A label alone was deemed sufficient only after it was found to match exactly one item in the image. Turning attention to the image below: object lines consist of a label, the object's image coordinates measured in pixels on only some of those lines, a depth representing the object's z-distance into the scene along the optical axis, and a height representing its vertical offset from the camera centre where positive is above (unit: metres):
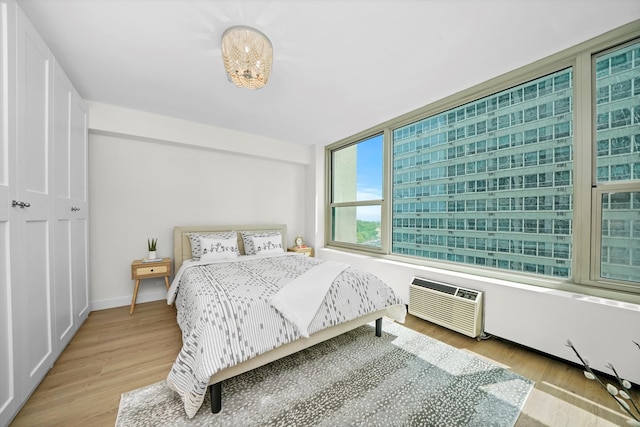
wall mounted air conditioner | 2.40 -0.93
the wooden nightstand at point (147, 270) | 2.98 -0.71
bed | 1.58 -0.75
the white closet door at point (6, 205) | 1.42 +0.02
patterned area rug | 1.55 -1.22
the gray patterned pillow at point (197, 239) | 3.30 -0.37
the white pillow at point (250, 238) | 3.68 -0.40
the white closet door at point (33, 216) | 1.56 -0.04
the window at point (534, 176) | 1.93 +0.32
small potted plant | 3.17 -0.49
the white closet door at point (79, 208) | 2.40 +0.02
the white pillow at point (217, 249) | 3.23 -0.50
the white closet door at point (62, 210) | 2.04 +0.00
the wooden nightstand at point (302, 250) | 4.33 -0.66
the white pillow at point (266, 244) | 3.68 -0.49
